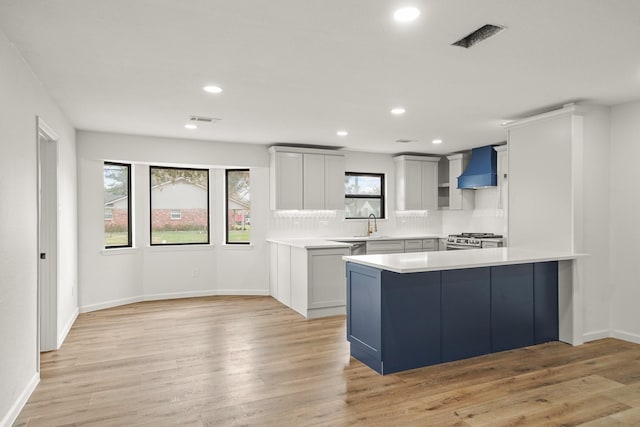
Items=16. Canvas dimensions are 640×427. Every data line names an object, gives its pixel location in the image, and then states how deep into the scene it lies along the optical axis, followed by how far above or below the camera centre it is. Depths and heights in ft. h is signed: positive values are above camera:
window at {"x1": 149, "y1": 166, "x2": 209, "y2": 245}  21.53 +0.38
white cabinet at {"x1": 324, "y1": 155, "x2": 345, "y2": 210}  22.02 +1.64
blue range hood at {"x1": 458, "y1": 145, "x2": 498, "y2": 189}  21.58 +2.24
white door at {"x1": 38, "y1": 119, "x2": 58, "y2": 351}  13.32 -0.98
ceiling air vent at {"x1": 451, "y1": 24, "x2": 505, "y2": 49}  8.23 +3.68
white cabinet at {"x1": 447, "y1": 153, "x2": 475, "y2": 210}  23.94 +1.22
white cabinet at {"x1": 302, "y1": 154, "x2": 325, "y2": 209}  21.49 +1.66
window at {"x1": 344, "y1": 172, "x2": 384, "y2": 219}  24.49 +1.09
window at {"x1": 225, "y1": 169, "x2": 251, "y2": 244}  22.65 +0.54
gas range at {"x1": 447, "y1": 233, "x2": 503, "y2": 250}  20.59 -1.48
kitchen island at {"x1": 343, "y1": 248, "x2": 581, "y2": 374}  11.37 -2.79
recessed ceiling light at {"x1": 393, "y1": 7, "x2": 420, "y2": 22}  7.45 +3.67
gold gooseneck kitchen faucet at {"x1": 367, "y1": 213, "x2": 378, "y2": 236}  24.36 -0.81
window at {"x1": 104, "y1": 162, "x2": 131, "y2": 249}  19.95 +0.41
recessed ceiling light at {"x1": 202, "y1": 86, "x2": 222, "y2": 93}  12.06 +3.69
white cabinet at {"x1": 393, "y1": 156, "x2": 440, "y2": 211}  24.45 +1.79
